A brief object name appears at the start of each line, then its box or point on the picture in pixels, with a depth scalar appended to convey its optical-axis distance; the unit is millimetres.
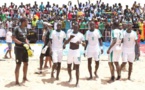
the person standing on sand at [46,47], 8401
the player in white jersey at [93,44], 7909
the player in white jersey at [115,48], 7706
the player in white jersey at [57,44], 7747
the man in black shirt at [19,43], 7121
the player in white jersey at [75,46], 7375
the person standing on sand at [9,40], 11087
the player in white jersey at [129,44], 7891
